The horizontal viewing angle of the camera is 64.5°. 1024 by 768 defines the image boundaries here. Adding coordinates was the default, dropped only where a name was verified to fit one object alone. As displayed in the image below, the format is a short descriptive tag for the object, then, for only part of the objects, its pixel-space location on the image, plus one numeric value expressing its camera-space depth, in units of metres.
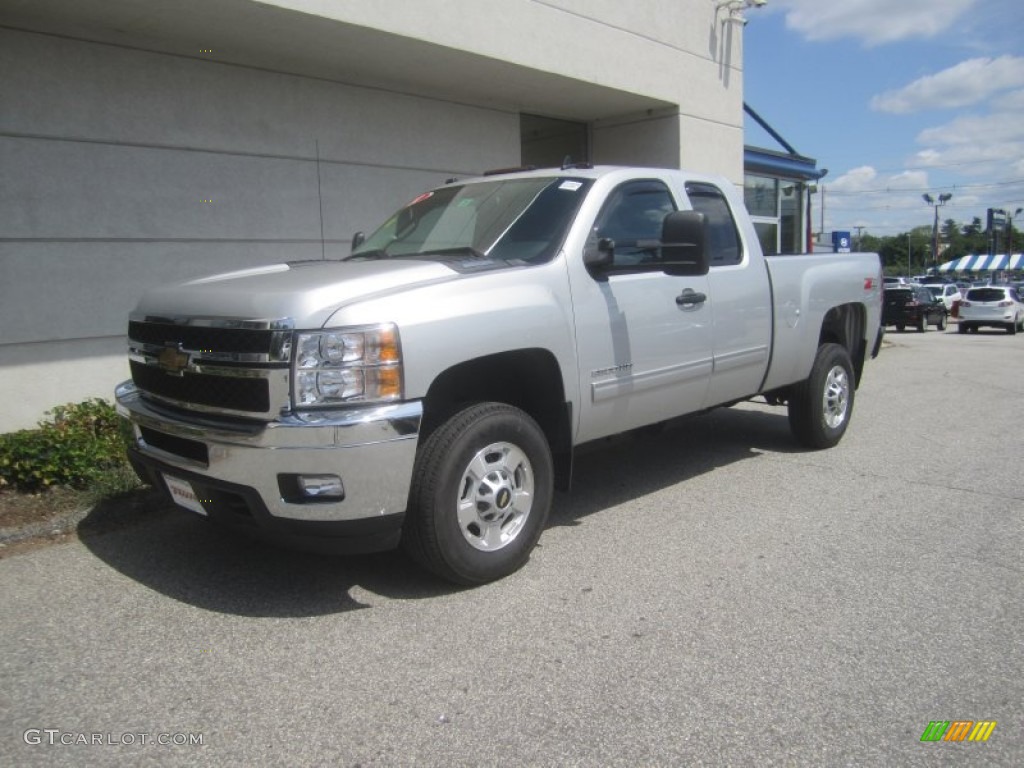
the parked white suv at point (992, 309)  26.64
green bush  5.31
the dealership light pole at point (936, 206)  78.83
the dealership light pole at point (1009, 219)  76.01
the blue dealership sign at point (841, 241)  19.17
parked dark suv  27.44
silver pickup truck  3.48
